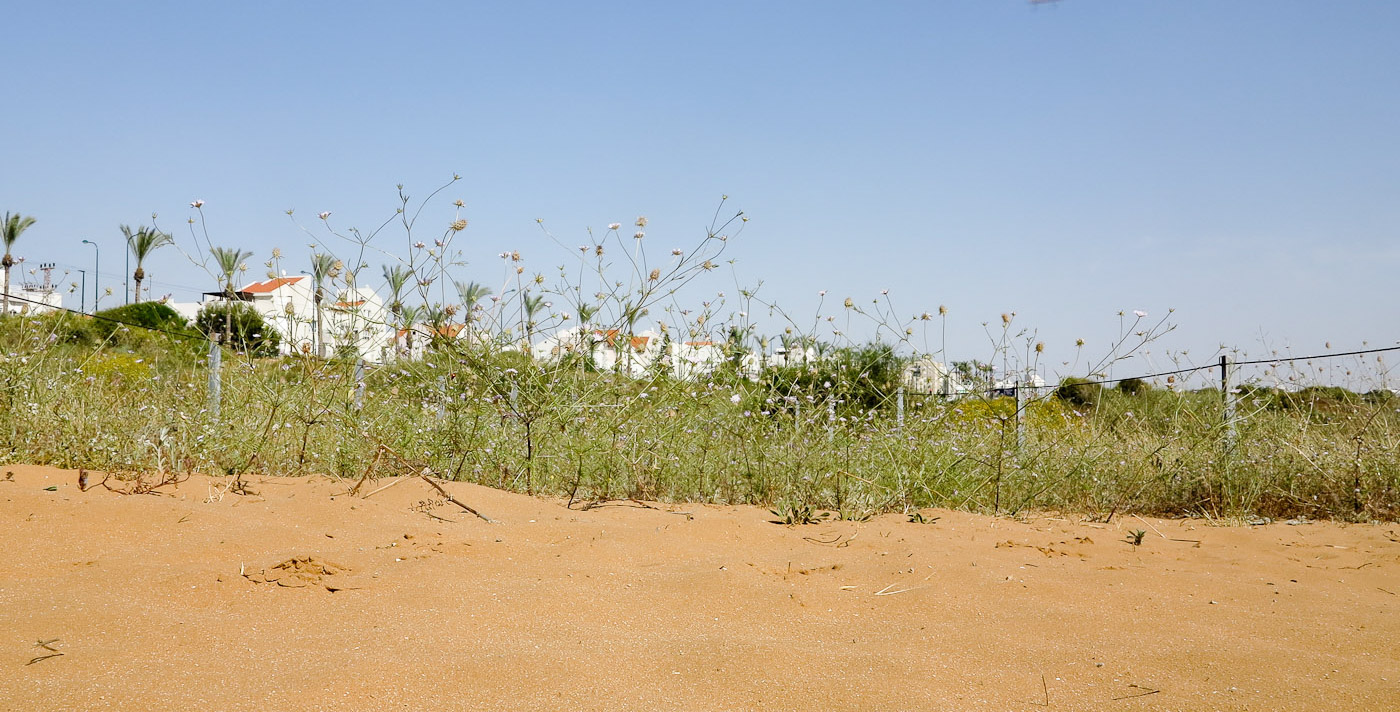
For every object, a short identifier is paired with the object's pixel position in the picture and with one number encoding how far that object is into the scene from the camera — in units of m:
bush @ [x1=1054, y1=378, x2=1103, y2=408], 8.15
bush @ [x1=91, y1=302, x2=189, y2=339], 21.81
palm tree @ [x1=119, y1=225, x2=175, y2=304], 27.03
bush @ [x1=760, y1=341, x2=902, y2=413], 4.89
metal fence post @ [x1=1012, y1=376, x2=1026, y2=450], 4.80
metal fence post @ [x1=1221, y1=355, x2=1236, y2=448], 4.68
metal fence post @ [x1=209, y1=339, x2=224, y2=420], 4.89
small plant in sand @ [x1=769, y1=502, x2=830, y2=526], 3.43
